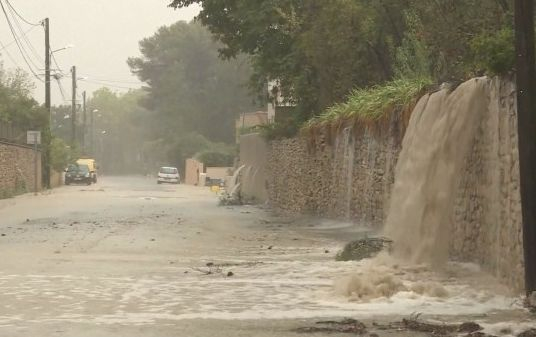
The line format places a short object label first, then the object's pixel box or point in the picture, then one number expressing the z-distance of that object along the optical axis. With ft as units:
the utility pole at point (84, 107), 363.89
